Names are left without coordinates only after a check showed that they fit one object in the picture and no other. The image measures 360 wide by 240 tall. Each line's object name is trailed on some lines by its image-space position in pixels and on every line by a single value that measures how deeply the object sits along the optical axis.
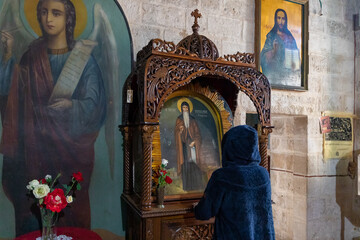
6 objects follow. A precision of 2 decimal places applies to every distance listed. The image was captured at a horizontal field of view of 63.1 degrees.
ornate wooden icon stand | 2.02
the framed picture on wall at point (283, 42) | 3.21
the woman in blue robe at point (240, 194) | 1.84
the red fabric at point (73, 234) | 2.12
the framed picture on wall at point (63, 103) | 2.24
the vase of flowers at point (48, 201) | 1.94
